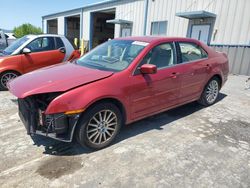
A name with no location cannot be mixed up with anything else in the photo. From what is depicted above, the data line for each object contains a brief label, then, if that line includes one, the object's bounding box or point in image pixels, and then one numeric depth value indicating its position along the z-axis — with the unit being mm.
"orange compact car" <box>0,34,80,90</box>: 6422
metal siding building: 9688
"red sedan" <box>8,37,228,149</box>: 2961
